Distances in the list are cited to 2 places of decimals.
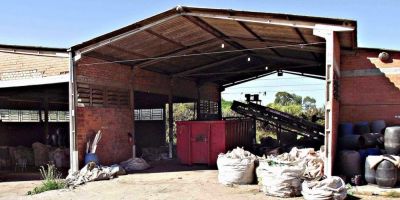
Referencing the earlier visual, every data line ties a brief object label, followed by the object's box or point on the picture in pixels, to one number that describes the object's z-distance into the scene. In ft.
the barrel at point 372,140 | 34.04
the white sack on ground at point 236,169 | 32.86
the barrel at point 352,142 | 33.78
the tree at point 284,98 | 154.67
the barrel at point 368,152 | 32.10
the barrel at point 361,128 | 36.12
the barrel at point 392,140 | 31.83
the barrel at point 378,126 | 36.18
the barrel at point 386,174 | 29.30
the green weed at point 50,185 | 32.79
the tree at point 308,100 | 180.65
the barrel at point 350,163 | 31.58
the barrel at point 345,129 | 36.37
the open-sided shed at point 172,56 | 31.35
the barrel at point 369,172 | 30.42
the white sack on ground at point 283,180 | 28.09
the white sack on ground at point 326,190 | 25.75
